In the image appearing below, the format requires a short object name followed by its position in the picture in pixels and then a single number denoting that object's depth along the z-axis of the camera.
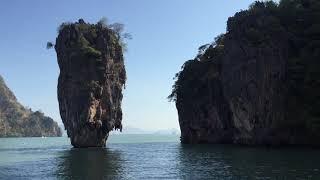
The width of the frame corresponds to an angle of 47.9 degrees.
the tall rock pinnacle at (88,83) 66.23
